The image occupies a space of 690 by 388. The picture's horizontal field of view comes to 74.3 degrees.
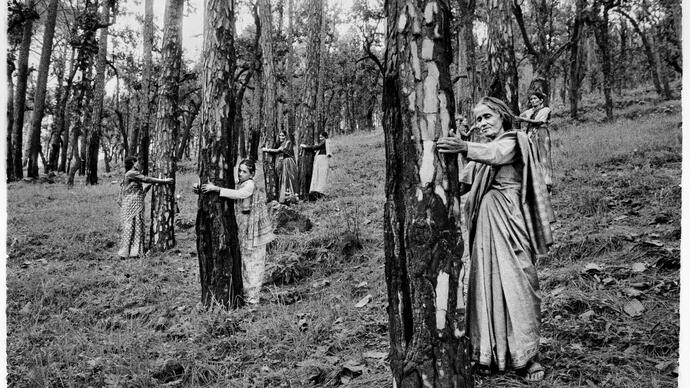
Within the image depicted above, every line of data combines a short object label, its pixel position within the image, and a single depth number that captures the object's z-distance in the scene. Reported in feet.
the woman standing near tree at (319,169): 36.42
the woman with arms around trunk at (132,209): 25.00
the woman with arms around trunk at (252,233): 18.17
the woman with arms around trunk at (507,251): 9.48
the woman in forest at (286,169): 36.51
